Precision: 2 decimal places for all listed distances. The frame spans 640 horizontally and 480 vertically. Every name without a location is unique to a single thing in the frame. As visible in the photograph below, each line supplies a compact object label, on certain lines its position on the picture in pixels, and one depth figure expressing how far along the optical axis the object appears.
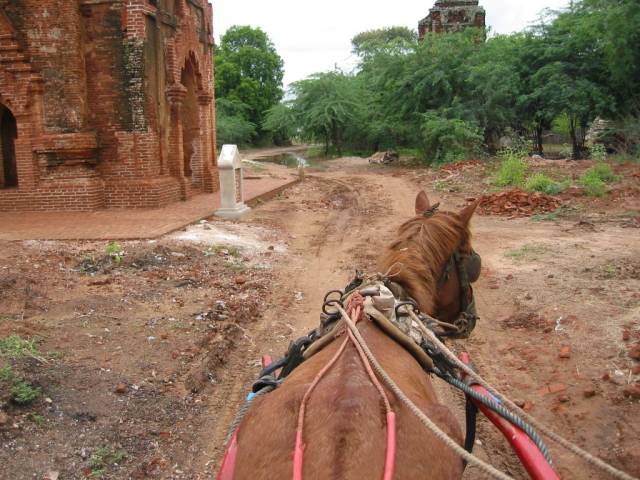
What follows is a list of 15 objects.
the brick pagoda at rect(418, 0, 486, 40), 36.72
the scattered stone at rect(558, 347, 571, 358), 5.48
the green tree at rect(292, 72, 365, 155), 35.66
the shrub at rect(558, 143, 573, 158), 27.80
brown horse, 1.80
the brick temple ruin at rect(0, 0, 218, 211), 12.66
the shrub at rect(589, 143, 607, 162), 19.39
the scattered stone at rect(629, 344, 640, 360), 5.09
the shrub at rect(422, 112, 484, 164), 24.02
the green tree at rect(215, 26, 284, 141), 54.00
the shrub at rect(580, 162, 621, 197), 14.84
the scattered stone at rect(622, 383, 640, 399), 4.56
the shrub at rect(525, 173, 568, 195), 15.62
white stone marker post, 13.09
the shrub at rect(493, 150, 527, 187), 17.53
